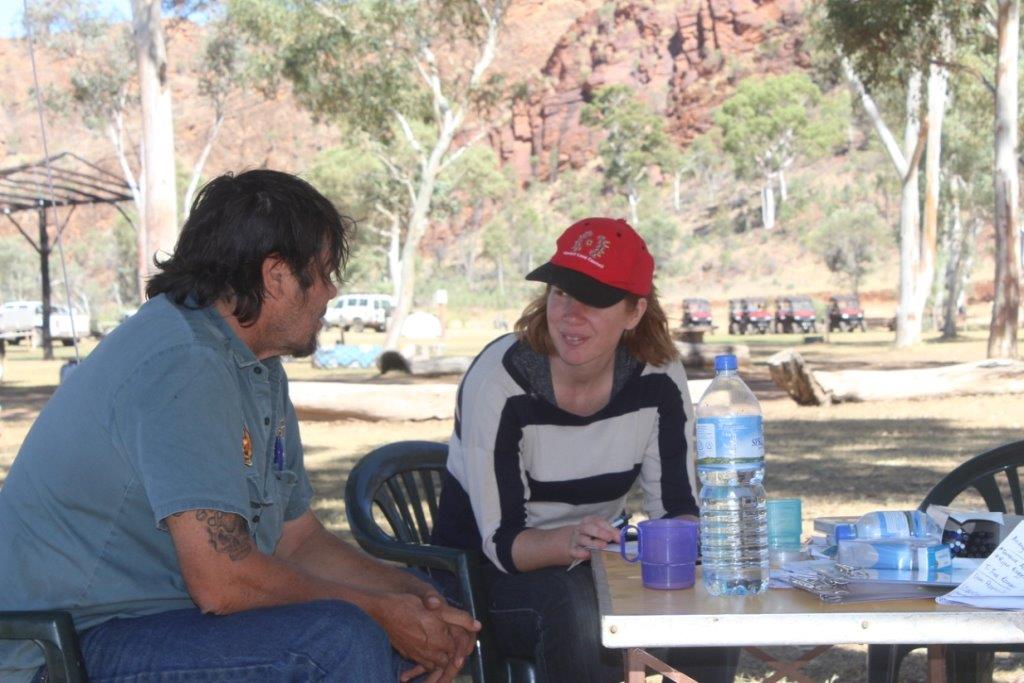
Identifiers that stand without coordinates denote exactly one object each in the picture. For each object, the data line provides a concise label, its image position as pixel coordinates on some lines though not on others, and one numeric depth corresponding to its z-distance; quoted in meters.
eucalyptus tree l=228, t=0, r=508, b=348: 28.03
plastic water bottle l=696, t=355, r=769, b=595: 2.33
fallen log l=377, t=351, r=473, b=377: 20.33
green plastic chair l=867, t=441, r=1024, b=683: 3.12
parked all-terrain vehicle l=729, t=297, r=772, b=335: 43.78
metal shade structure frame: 22.91
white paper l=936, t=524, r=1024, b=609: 2.11
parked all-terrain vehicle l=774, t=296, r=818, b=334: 42.72
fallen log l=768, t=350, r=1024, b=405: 14.41
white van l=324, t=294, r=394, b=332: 54.03
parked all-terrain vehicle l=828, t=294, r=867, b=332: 42.53
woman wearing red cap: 3.09
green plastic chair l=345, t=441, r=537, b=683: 3.21
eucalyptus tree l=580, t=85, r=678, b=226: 77.69
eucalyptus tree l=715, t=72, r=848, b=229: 75.00
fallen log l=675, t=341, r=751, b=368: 20.14
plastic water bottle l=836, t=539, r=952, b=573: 2.34
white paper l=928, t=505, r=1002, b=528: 2.61
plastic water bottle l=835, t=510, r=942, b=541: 2.48
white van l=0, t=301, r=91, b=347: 44.75
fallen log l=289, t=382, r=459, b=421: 13.53
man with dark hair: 2.37
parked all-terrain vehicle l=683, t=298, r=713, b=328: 44.63
